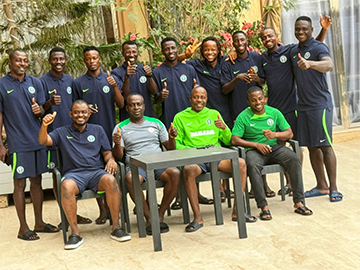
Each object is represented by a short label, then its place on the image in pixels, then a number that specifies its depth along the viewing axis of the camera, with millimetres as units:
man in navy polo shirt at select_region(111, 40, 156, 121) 5363
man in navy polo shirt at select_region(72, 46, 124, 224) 5230
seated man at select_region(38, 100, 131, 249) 4645
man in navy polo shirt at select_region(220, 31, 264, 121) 5582
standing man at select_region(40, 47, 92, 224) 5137
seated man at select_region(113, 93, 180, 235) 4891
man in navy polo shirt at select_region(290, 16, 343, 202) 5410
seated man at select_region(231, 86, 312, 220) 5012
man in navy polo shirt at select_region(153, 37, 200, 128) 5480
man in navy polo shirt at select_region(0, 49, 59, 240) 4906
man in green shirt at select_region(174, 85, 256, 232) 5152
